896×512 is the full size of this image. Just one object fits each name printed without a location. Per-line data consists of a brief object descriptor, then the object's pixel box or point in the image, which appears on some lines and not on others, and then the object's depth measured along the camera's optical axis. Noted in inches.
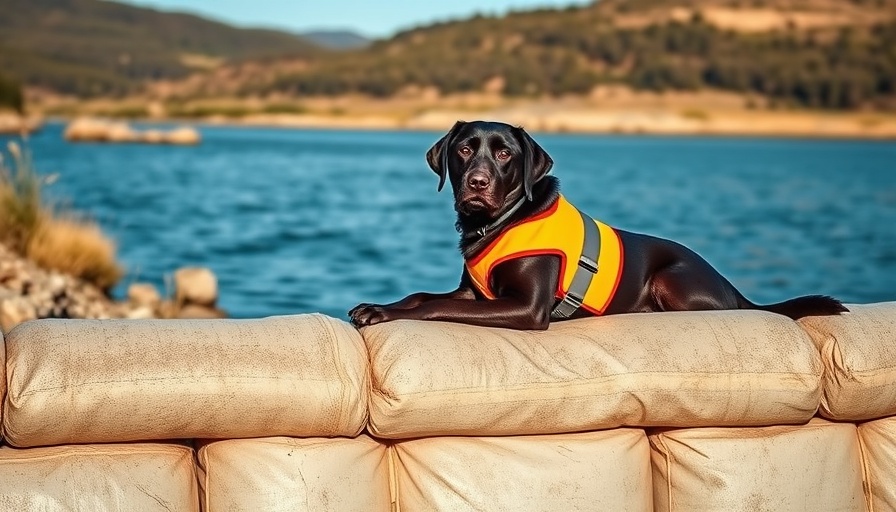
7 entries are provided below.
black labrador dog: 181.2
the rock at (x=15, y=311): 369.4
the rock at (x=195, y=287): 522.9
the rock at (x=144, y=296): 499.2
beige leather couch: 143.7
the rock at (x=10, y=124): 2464.3
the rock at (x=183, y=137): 2778.1
